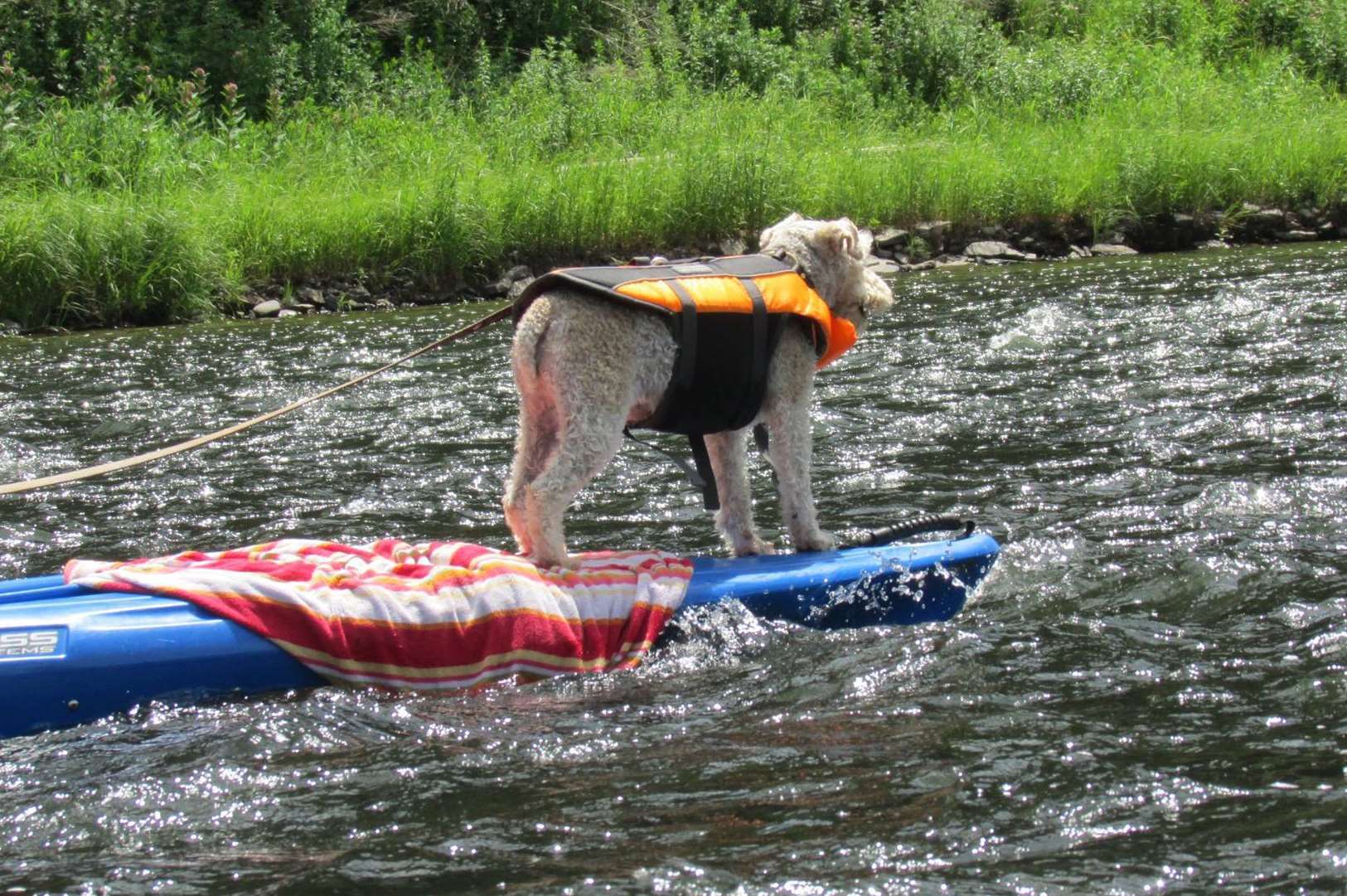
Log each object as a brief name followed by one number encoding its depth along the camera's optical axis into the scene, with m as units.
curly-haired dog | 10.83
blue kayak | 9.41
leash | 9.95
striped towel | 9.97
